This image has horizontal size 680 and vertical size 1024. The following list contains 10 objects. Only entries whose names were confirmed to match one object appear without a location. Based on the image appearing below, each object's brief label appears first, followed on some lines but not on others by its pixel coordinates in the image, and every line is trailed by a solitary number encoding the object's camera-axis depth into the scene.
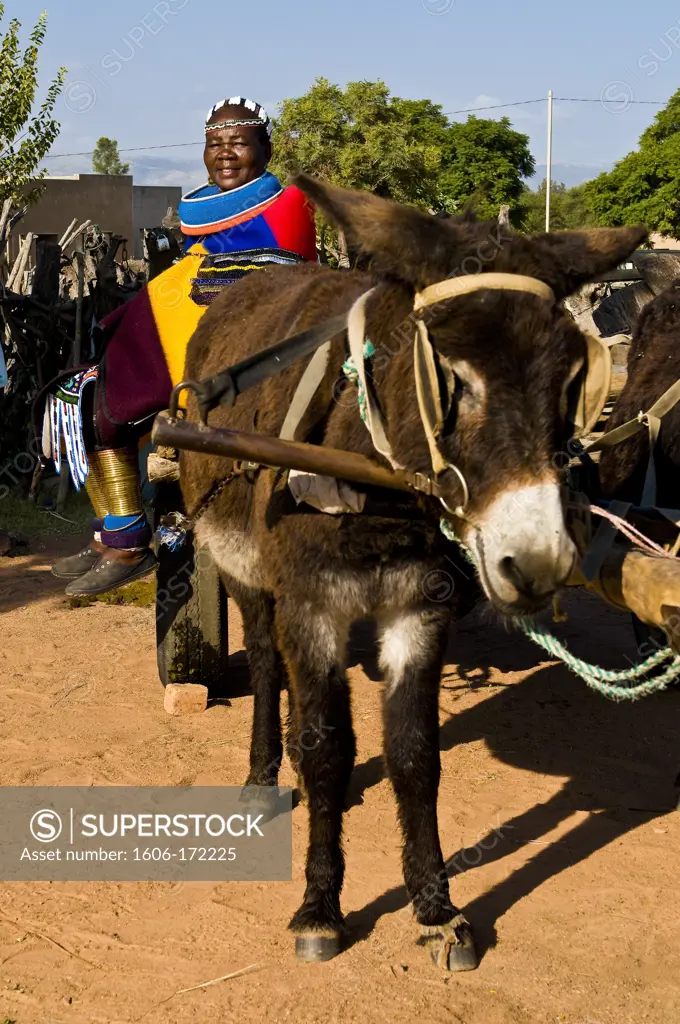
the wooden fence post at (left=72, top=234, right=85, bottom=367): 11.23
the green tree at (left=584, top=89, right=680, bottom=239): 35.75
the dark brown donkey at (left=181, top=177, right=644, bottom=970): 2.36
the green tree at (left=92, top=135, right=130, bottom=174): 72.94
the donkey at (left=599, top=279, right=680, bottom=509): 3.95
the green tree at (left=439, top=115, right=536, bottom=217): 43.09
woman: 4.46
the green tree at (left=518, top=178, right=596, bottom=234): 48.82
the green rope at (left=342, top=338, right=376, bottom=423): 2.68
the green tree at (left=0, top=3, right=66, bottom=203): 12.37
